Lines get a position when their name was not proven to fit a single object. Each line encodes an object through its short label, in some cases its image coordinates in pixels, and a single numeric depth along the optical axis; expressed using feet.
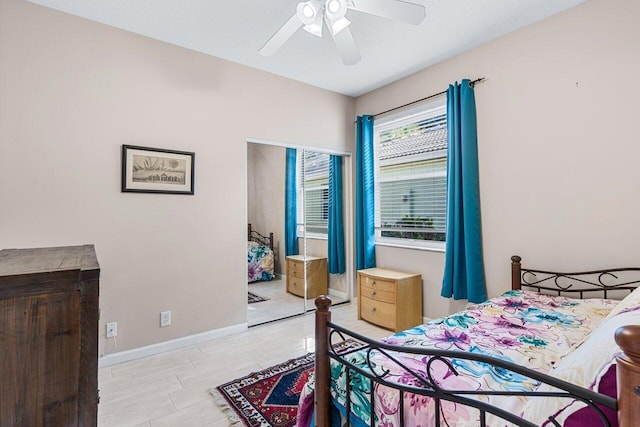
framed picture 8.57
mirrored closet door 11.41
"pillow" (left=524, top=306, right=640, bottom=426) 2.34
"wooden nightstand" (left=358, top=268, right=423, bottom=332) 10.39
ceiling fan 5.77
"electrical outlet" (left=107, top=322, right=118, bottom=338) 8.28
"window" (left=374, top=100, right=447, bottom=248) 10.85
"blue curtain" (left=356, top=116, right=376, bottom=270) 12.71
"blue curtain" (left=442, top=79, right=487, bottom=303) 9.35
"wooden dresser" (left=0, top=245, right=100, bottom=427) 2.90
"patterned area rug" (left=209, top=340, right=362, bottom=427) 6.11
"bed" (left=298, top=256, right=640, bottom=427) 2.33
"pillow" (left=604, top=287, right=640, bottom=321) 4.10
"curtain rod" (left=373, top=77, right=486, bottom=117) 9.53
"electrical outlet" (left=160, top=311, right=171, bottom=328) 9.07
